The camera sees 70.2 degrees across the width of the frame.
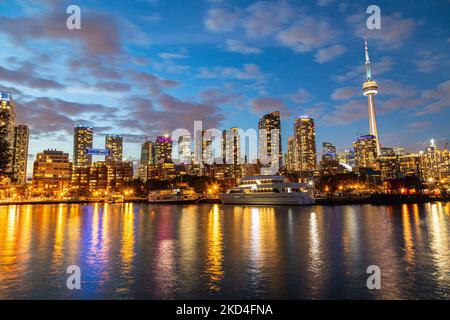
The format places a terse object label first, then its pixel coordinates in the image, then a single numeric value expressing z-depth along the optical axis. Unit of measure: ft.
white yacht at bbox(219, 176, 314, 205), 361.51
